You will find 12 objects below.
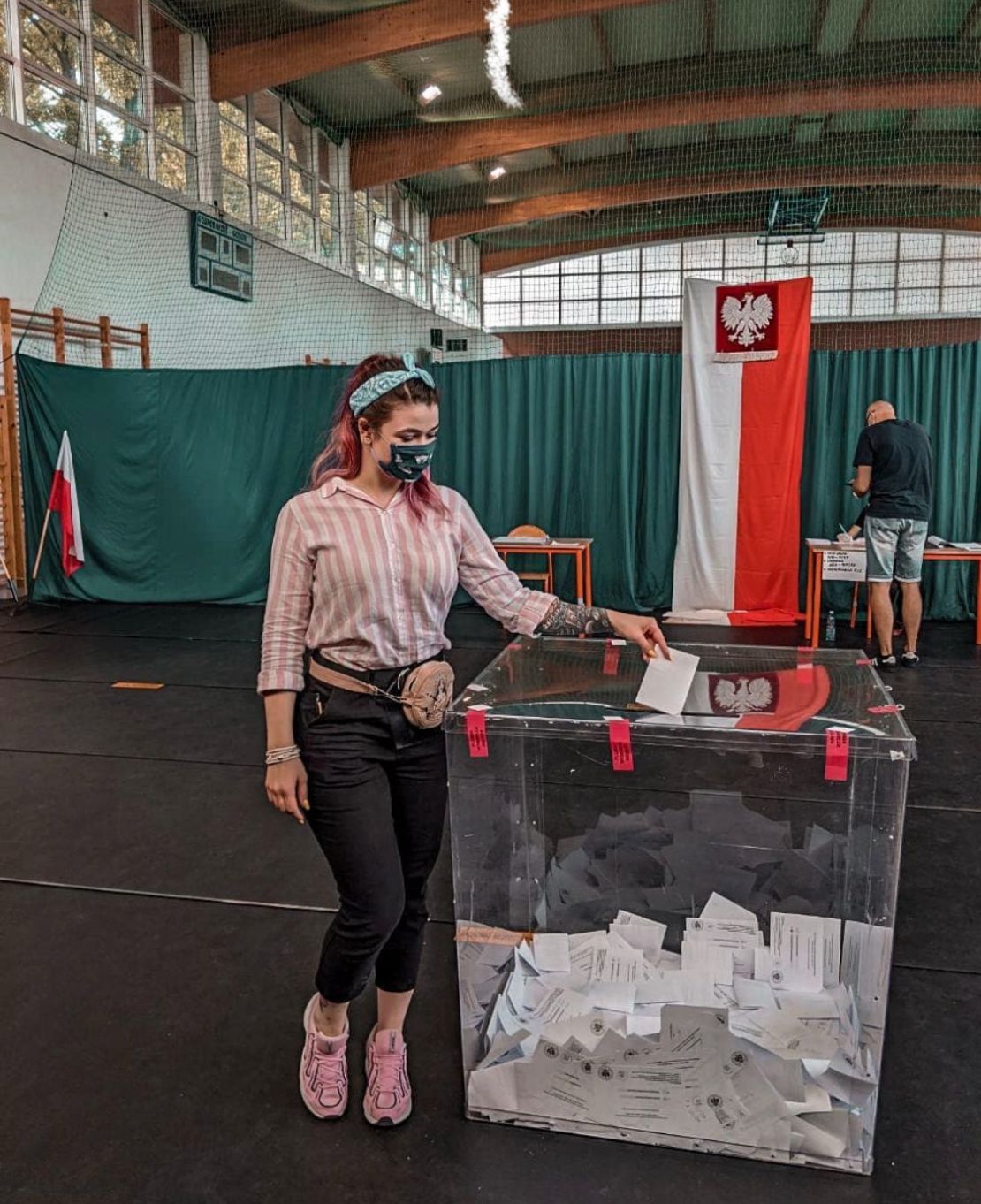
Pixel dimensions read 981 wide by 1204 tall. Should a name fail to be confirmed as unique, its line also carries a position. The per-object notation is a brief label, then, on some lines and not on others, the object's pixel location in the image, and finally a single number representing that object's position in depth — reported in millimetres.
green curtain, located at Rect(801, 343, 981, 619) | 6402
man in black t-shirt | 4965
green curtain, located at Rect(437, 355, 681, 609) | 6836
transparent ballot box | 1498
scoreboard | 8938
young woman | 1500
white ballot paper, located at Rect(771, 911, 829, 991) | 1718
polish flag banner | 6242
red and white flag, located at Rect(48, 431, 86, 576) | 6801
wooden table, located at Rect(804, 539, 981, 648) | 5646
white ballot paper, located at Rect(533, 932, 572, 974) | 1781
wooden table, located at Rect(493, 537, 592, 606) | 6031
